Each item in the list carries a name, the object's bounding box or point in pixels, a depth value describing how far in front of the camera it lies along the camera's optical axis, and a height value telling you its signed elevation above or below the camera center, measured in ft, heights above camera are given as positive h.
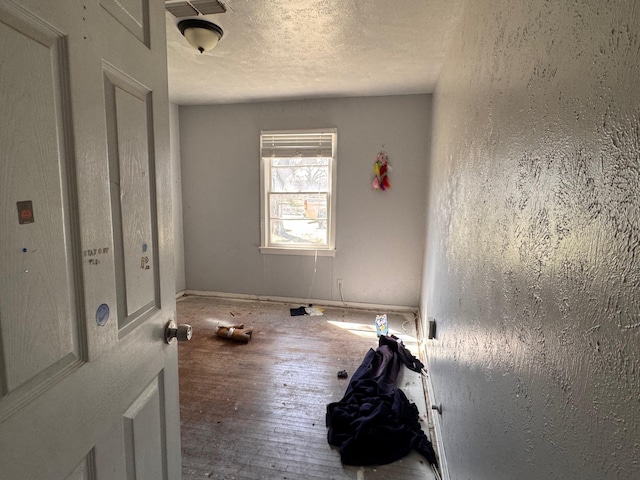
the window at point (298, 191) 12.62 +0.51
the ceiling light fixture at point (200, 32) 6.64 +3.54
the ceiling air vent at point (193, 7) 5.96 +3.65
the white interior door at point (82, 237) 1.72 -0.24
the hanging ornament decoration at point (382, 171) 12.03 +1.24
